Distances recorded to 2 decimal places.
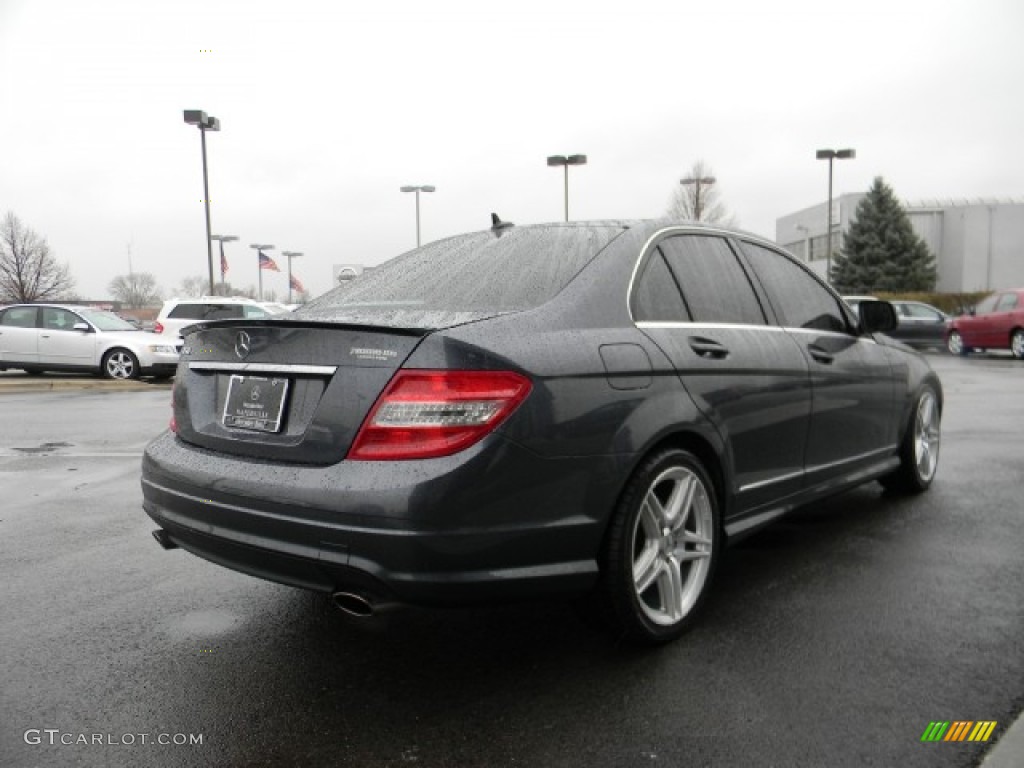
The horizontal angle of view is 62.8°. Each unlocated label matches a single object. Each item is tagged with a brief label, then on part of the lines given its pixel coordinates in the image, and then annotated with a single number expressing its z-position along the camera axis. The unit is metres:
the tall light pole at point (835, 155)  33.62
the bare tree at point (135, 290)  98.56
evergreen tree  49.56
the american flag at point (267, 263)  39.38
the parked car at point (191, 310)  16.03
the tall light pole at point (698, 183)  39.08
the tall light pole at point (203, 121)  25.34
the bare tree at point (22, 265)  52.75
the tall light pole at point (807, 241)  68.69
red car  19.25
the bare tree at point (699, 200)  42.12
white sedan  15.25
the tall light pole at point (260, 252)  39.74
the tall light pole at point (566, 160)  33.31
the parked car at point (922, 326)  25.20
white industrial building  59.09
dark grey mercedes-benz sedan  2.45
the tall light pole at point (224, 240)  36.06
